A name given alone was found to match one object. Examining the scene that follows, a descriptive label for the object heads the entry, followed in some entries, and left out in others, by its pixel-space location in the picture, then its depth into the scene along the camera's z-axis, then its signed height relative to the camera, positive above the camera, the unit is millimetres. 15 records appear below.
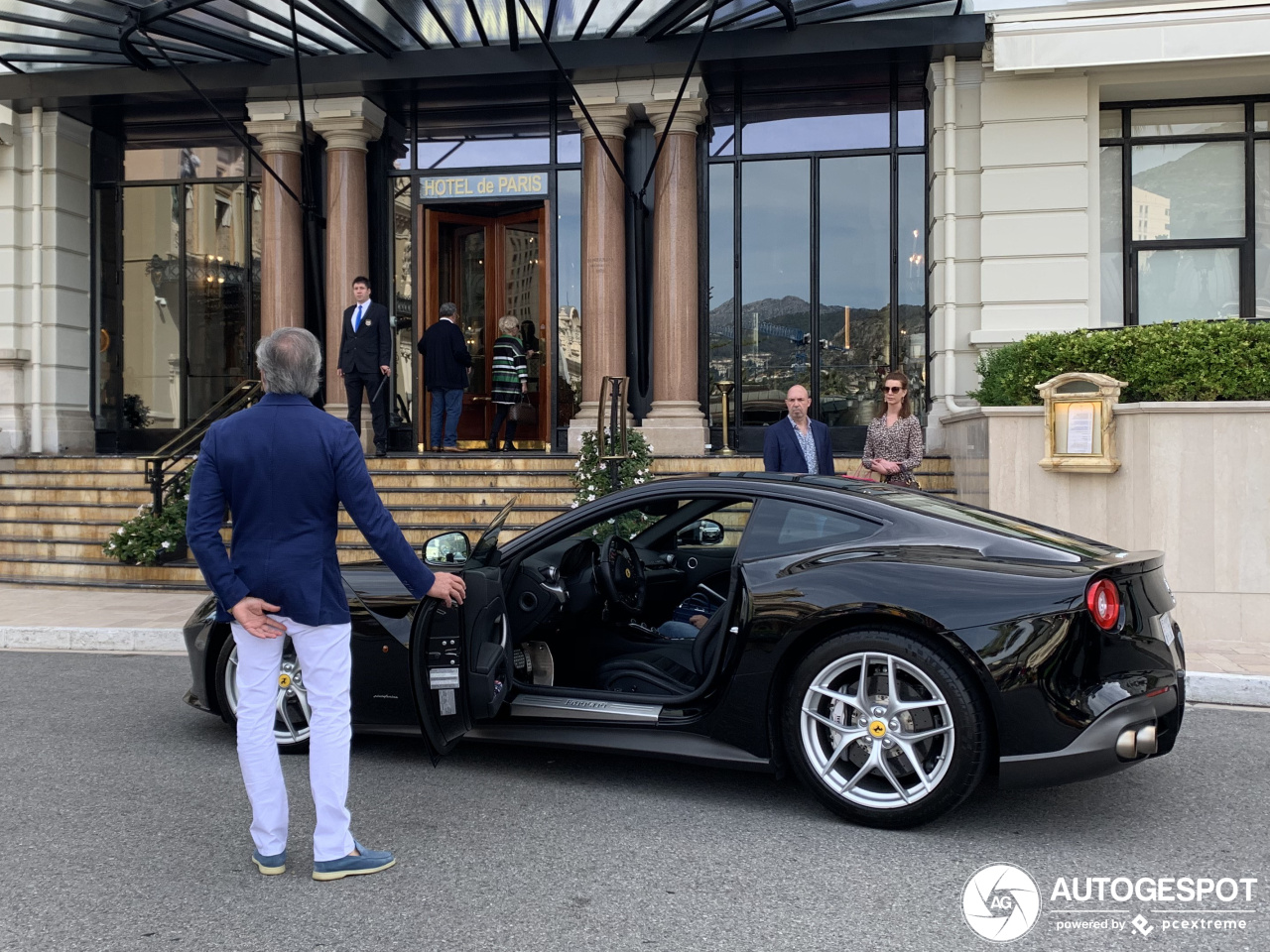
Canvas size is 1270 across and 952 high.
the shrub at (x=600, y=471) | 11617 -196
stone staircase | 11547 -530
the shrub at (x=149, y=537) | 11125 -821
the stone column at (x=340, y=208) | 14406 +3084
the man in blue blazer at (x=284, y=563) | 3688 -355
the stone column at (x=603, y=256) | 13828 +2358
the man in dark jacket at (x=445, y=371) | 13469 +954
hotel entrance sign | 14977 +3492
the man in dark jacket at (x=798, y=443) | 8148 +57
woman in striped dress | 13859 +991
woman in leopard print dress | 8664 +95
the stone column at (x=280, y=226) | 14523 +2874
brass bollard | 13914 +703
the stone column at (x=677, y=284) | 13711 +2012
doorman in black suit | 12766 +1163
